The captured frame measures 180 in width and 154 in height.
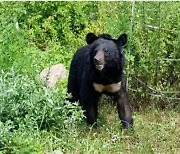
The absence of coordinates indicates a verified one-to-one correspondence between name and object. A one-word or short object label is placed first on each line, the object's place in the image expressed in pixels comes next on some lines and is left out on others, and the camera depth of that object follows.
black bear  12.02
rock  14.59
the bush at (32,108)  10.77
